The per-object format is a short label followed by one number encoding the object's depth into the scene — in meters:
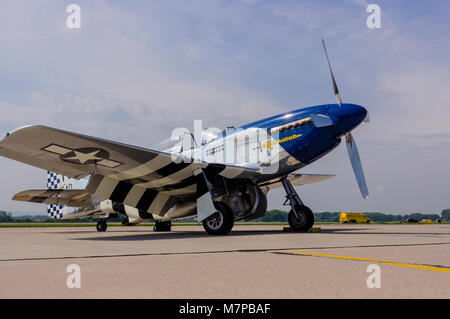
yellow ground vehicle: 48.31
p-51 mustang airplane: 10.95
